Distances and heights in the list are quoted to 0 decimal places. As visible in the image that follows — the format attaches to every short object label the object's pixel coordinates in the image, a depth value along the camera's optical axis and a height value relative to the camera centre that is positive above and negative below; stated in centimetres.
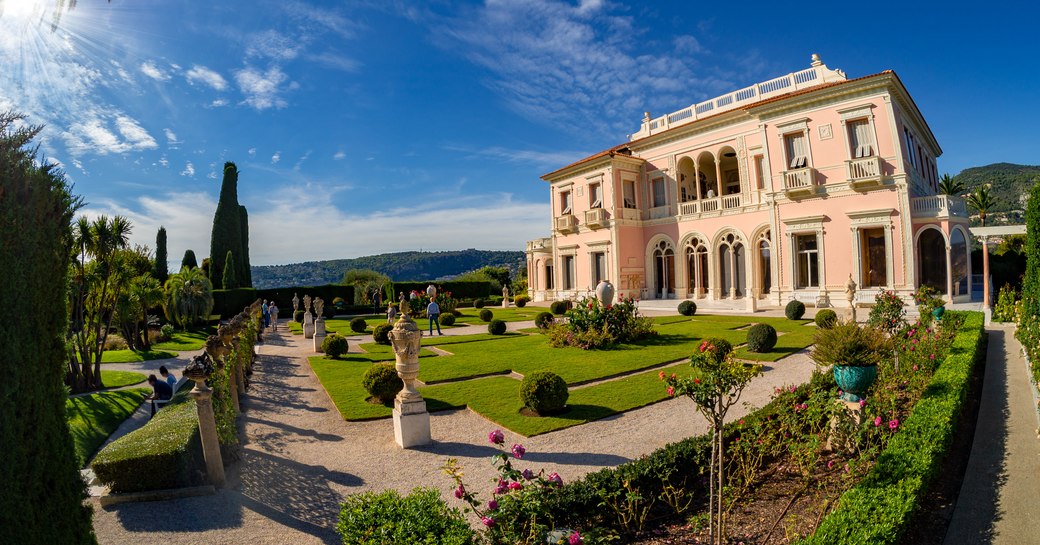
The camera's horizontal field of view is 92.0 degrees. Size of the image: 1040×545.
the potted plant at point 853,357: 633 -107
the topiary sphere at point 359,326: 2512 -176
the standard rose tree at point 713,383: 427 -90
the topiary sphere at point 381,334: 2005 -176
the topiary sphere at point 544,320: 2061 -149
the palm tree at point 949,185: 5059 +864
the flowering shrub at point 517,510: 402 -187
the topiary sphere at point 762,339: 1398 -172
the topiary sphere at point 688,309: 2375 -139
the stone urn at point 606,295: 1733 -43
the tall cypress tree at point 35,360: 326 -41
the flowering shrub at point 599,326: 1655 -146
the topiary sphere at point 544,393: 924 -201
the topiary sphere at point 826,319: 1572 -141
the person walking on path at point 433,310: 2223 -97
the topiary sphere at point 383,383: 1041 -194
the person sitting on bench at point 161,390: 1072 -199
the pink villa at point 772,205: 2236 +395
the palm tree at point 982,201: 4756 +658
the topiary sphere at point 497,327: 2134 -175
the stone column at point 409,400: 796 -179
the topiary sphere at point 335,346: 1675 -183
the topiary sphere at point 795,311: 2011 -140
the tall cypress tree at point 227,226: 4384 +614
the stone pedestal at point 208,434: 666 -184
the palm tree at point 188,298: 2992 -11
